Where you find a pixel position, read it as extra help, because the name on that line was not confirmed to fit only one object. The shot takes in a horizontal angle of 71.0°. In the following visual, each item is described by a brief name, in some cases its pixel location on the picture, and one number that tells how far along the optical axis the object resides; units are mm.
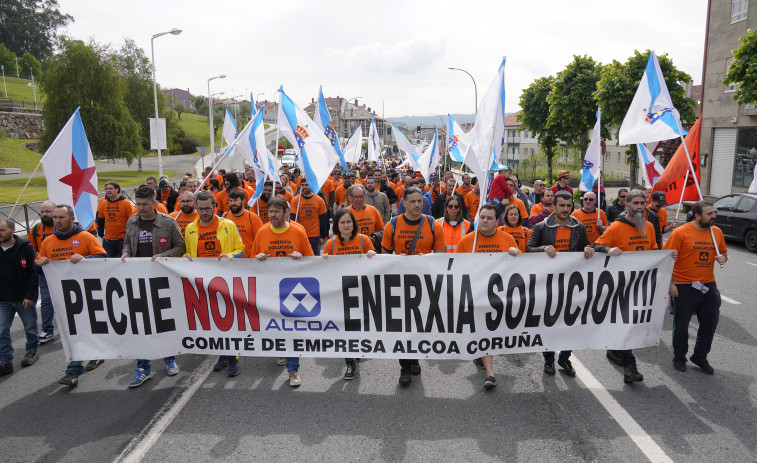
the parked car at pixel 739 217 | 13108
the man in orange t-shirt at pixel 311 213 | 8438
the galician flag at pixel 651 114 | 7156
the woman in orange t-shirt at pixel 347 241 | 5414
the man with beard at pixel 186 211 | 6633
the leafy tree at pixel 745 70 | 13969
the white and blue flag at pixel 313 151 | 7047
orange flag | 6984
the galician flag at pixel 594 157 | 7703
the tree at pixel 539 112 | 28625
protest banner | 4965
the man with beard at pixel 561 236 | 5391
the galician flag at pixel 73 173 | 6316
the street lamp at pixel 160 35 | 25395
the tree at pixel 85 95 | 34250
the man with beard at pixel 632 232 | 5410
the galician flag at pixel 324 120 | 10688
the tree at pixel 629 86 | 18391
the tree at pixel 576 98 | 23141
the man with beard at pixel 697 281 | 5371
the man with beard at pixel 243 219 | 6555
